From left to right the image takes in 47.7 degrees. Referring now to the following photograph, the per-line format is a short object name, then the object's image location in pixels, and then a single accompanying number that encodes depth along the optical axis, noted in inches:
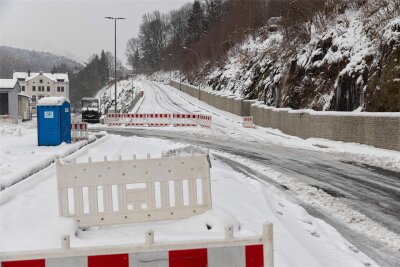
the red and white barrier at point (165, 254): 126.1
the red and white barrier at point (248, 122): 1247.7
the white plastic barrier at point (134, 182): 239.0
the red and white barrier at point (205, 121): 1266.0
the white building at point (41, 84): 5001.5
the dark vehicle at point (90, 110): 1713.8
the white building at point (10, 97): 2389.3
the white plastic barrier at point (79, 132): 744.3
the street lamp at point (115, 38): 1869.2
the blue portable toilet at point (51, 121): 674.2
